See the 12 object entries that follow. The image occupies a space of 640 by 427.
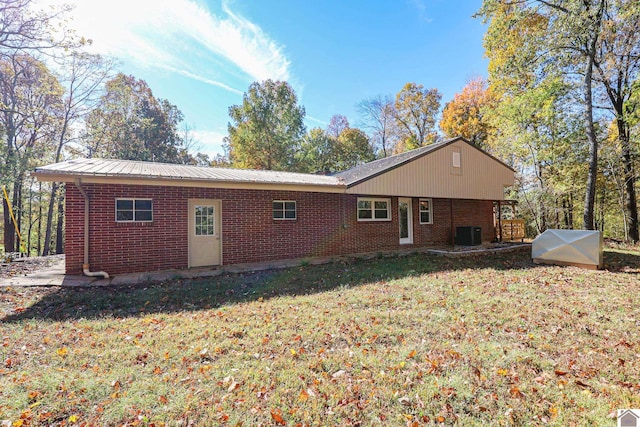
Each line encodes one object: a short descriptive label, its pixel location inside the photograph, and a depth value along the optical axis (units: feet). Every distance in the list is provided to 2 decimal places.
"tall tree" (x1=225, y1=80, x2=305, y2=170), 76.38
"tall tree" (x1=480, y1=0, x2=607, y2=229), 35.65
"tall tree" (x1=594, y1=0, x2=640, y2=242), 36.96
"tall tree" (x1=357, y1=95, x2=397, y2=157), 91.86
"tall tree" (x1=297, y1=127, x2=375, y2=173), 86.53
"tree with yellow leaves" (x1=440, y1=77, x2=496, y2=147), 72.84
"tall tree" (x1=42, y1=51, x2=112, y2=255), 58.18
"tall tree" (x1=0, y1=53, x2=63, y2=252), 49.60
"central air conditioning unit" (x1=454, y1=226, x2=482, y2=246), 42.34
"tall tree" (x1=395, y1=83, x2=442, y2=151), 84.17
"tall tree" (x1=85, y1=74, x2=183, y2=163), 63.77
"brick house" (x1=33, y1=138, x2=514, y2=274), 23.53
